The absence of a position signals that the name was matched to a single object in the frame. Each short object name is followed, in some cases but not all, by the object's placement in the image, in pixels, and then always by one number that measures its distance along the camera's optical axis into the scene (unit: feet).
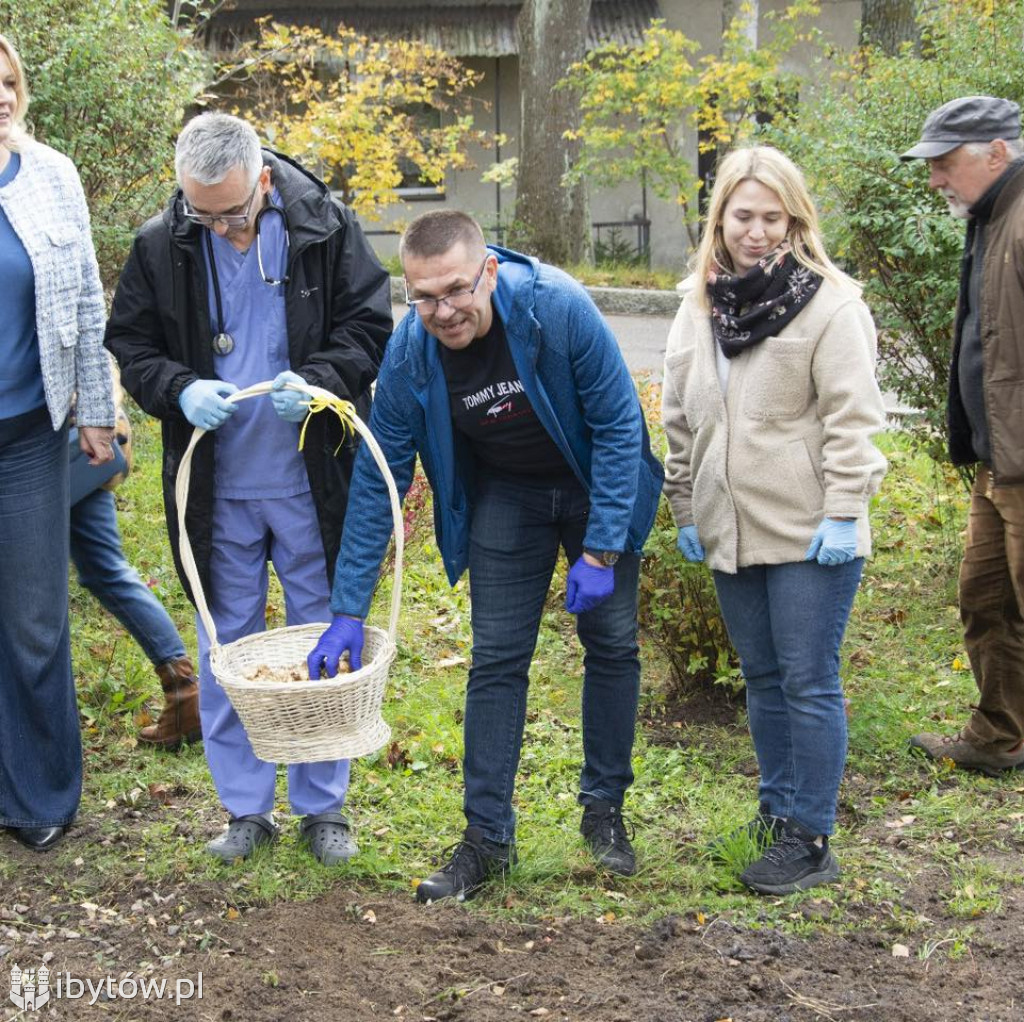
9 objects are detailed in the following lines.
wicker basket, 11.02
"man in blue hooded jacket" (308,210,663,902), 11.19
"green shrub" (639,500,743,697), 16.38
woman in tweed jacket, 12.41
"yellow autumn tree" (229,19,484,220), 39.37
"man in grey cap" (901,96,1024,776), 13.35
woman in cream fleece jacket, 11.31
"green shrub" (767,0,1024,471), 18.10
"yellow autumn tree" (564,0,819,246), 46.83
